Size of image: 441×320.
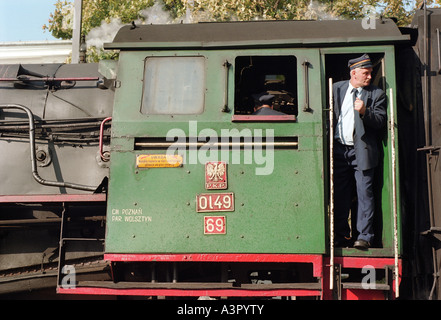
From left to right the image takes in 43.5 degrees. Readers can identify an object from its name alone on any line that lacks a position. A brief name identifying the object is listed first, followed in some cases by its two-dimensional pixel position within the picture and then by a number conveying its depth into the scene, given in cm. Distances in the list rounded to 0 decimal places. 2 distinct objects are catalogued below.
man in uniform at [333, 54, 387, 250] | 491
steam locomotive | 487
